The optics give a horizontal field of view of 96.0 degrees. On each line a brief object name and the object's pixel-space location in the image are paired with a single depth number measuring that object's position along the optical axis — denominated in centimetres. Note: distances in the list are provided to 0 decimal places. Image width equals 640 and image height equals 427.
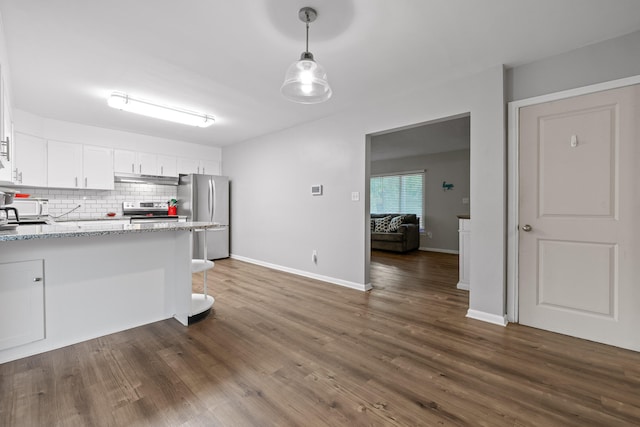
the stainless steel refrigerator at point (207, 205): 546
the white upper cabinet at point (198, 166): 566
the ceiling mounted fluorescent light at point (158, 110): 325
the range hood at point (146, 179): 502
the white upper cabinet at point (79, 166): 433
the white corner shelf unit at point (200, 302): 268
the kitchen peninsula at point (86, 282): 197
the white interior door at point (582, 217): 220
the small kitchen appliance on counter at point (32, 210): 372
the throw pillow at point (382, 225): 698
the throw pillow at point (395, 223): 682
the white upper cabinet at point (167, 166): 537
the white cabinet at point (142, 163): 491
